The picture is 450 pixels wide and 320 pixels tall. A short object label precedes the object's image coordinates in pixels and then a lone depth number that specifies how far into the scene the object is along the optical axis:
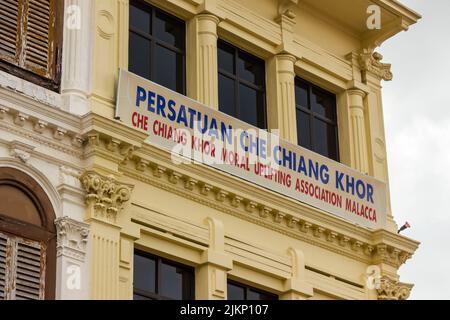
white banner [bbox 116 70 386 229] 26.03
